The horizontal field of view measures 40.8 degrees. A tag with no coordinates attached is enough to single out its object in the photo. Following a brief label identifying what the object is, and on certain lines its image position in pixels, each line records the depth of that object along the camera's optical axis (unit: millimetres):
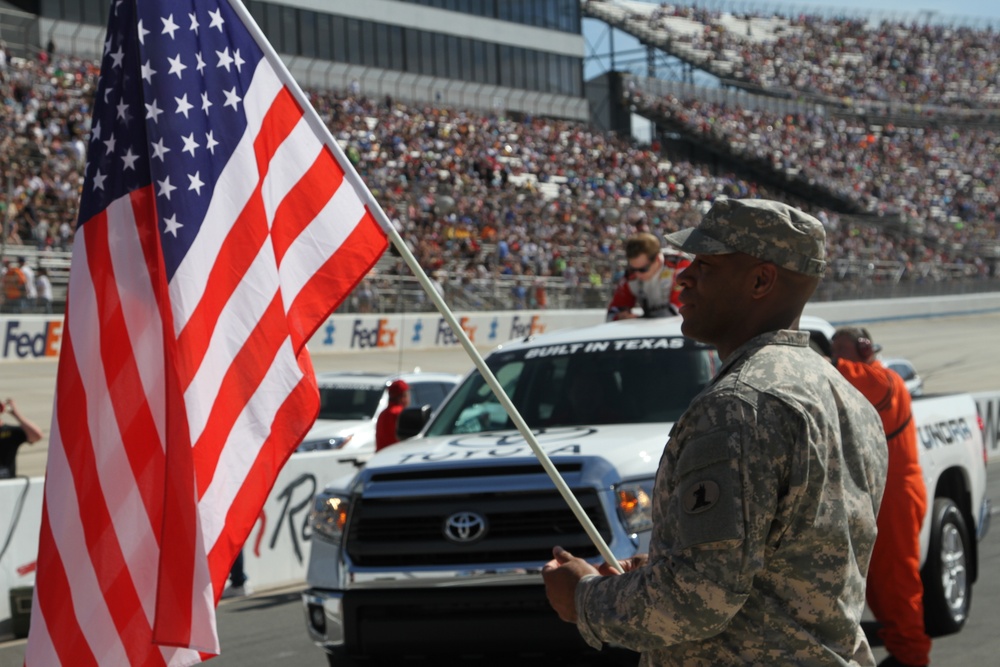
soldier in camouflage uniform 2535
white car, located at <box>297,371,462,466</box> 14375
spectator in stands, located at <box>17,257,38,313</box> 24078
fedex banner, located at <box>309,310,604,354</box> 30156
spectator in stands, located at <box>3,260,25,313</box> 23953
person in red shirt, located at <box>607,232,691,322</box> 8148
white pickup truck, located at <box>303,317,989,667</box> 5934
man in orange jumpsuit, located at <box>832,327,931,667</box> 6559
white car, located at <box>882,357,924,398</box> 20108
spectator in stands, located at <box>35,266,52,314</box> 24391
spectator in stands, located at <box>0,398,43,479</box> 10630
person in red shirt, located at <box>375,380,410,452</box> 10594
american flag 3510
